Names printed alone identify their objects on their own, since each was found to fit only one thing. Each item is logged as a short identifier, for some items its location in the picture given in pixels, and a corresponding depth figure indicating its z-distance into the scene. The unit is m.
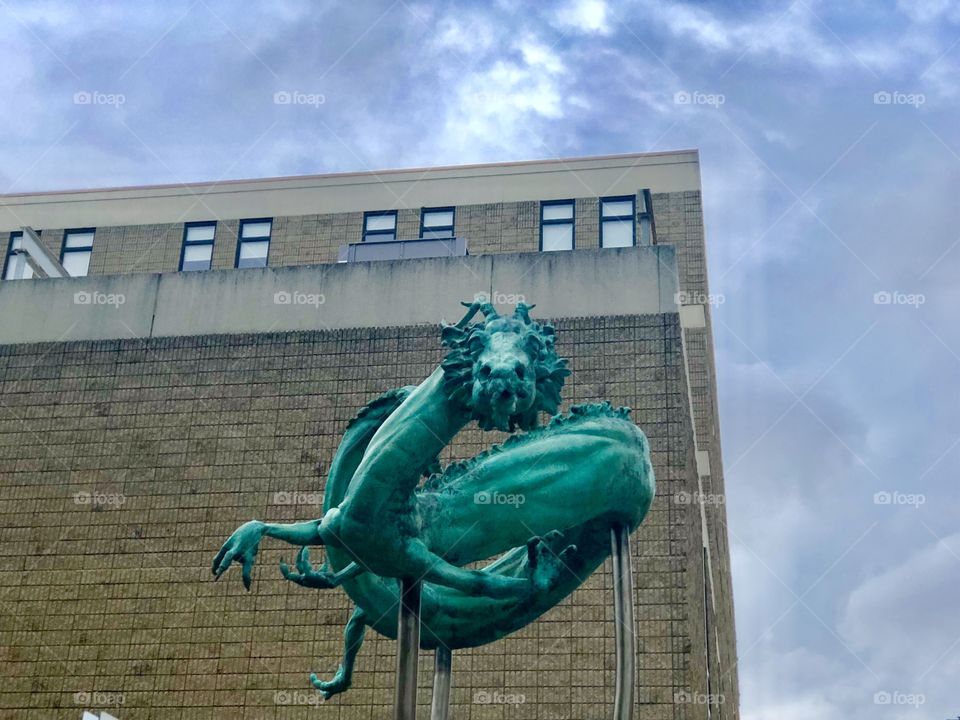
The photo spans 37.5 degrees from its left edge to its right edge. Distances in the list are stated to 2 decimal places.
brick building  22.11
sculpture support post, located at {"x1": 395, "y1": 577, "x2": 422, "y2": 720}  9.55
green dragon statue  9.45
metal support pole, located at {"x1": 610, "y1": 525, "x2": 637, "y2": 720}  9.66
